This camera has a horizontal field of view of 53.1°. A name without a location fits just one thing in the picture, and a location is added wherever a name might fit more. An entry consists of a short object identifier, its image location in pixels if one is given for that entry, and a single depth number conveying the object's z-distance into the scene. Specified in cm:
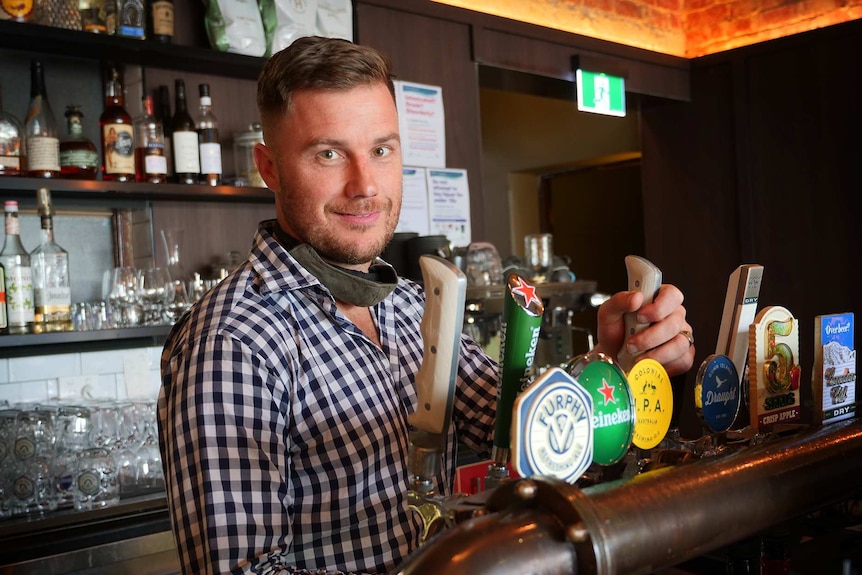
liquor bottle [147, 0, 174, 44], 284
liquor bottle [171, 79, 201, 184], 289
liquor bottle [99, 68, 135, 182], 277
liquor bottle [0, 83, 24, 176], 259
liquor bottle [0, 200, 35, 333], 255
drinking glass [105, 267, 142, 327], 279
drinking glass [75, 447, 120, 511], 245
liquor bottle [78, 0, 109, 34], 271
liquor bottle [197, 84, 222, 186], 294
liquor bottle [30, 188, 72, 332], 263
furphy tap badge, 67
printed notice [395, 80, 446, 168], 374
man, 105
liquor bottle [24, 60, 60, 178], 264
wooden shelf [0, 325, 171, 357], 251
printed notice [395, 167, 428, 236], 373
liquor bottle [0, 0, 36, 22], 256
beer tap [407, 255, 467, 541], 73
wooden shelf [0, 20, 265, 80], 260
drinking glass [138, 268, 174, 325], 282
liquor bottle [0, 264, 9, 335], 254
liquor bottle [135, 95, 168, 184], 283
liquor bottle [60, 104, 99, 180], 272
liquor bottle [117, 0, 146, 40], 276
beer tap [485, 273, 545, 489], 73
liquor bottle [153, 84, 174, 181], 299
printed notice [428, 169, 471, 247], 384
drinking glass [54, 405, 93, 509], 243
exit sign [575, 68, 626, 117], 443
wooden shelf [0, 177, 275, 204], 255
